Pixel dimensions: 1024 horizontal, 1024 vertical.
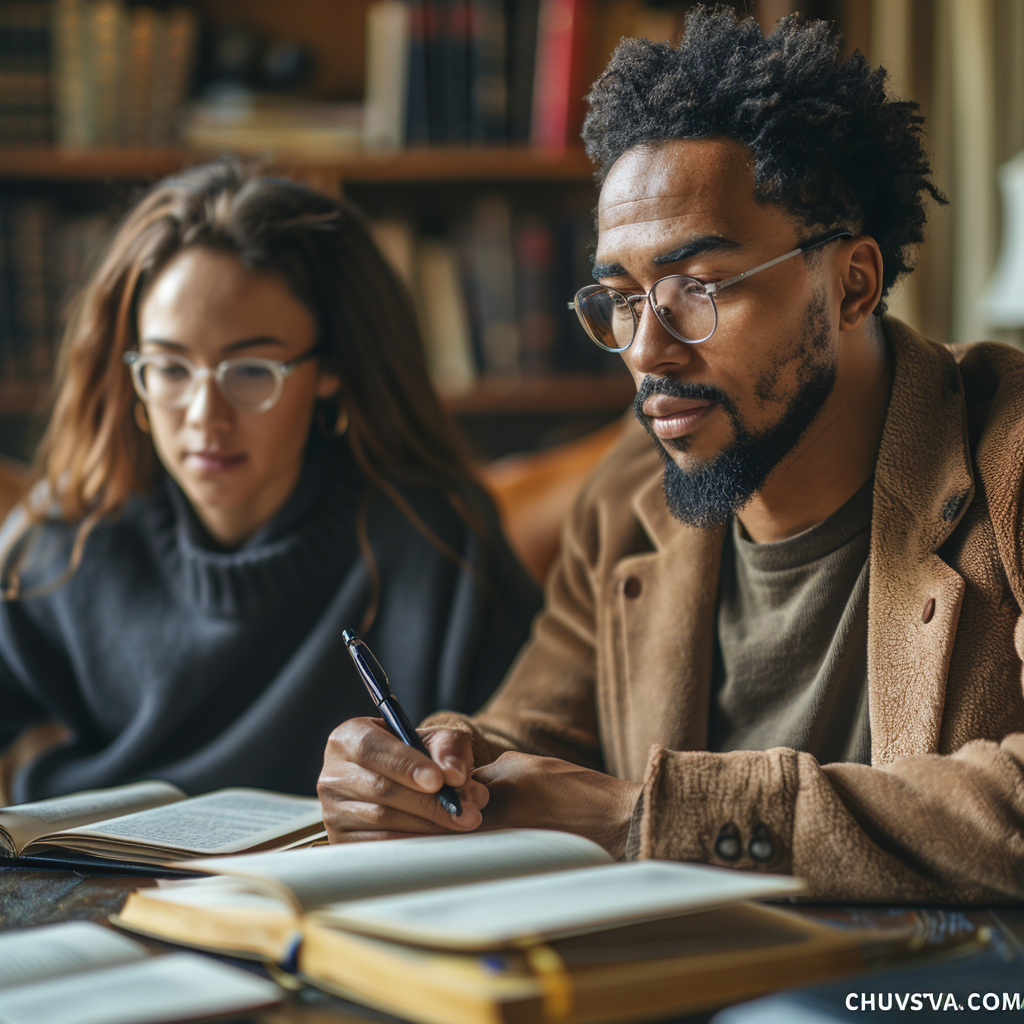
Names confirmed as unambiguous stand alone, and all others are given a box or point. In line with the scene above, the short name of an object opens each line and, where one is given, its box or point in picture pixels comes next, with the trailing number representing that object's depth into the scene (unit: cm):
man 82
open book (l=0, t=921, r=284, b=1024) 54
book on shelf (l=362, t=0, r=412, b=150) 237
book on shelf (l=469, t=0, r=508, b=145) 235
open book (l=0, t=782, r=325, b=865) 91
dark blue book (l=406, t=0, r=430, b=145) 236
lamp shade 189
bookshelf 240
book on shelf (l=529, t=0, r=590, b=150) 232
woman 149
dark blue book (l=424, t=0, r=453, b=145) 236
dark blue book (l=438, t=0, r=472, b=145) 236
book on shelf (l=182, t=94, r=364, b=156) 239
